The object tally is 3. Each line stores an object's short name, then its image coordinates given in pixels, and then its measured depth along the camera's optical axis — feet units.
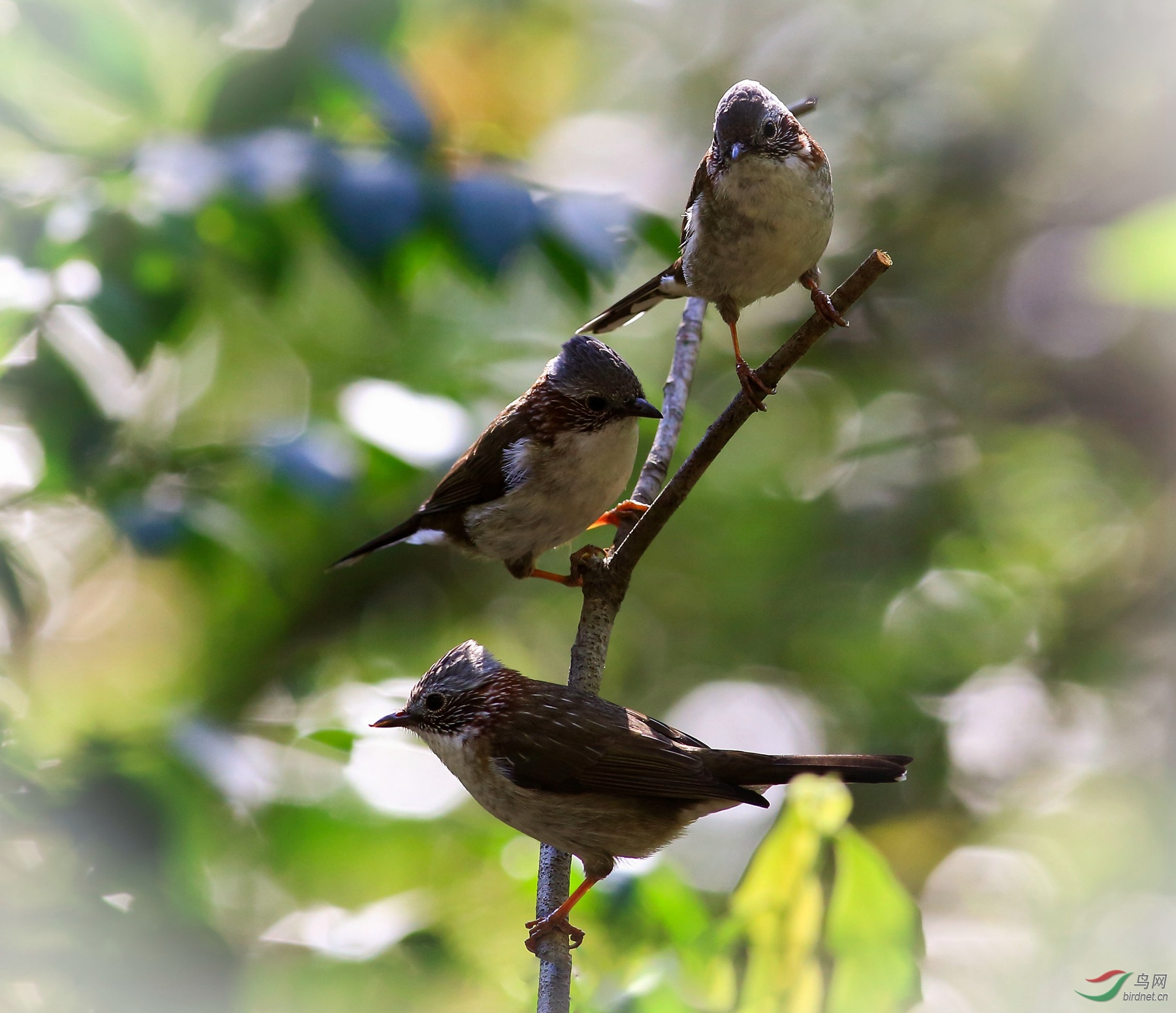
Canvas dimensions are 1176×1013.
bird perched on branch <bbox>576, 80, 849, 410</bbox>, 19.62
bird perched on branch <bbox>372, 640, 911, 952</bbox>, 17.92
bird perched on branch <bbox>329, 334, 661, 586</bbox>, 22.84
